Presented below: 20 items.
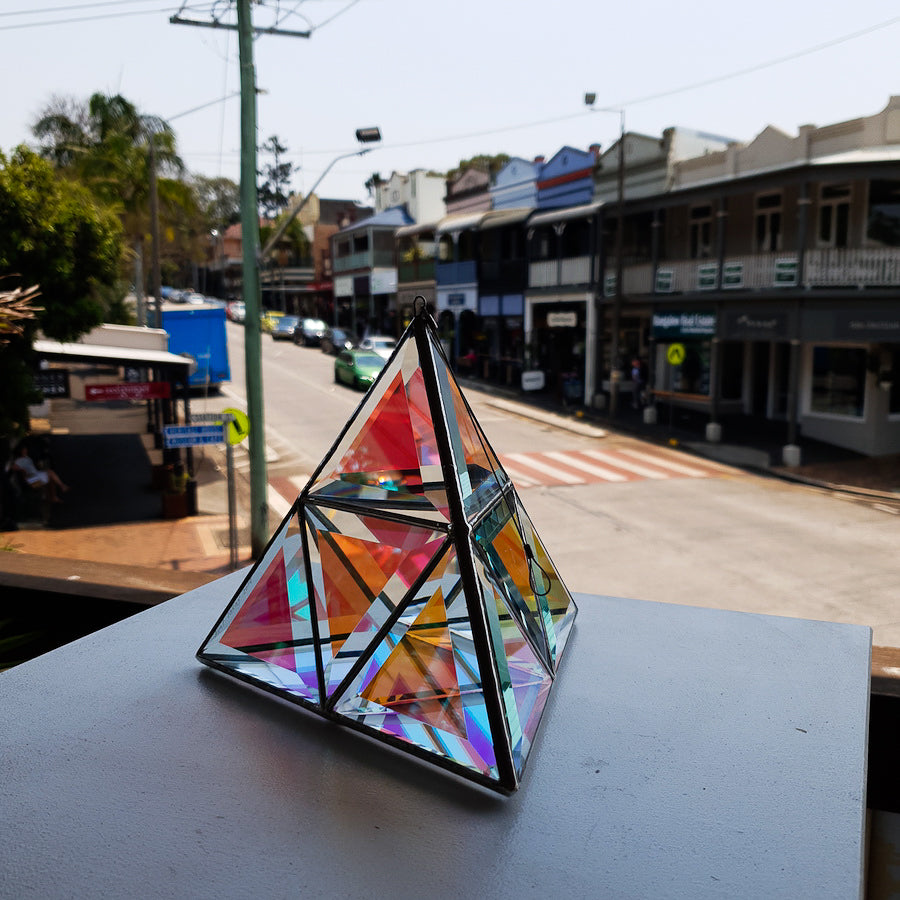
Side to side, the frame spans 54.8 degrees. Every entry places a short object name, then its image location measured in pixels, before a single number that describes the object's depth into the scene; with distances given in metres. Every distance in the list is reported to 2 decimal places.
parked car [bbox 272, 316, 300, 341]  54.41
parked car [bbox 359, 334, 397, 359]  37.38
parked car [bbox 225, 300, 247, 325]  63.74
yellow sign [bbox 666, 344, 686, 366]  24.14
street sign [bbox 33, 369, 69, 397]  19.39
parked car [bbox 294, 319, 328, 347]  50.84
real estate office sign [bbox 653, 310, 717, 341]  25.30
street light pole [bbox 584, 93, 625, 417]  26.77
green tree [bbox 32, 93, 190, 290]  31.09
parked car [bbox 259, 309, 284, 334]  57.17
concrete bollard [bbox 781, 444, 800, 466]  21.36
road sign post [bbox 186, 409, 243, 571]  12.69
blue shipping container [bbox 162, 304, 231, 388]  30.09
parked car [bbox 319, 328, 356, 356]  46.41
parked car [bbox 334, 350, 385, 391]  33.09
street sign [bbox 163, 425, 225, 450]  13.30
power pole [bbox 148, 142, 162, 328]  27.35
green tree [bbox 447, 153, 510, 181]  66.31
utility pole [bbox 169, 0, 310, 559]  13.31
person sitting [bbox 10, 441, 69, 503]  16.33
